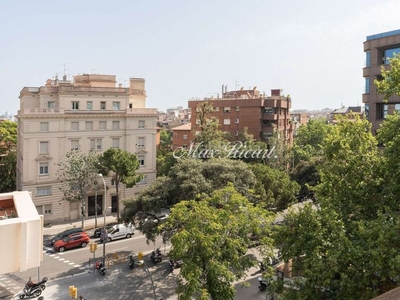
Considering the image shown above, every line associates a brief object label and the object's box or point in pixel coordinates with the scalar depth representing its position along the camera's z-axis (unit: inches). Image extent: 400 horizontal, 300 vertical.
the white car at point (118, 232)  1479.8
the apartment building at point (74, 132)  1660.9
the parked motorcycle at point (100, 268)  1127.6
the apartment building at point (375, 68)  1461.6
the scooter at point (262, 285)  1010.2
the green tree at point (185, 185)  1146.7
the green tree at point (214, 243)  666.8
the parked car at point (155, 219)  1145.4
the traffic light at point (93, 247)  1163.9
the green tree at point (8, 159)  1847.9
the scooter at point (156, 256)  1221.1
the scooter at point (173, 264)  1155.3
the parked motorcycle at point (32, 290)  960.3
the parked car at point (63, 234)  1402.7
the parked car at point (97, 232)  1526.8
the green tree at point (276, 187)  1322.5
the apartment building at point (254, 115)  2586.1
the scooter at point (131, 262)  1178.6
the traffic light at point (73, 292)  936.3
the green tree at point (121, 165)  1603.1
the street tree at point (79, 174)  1601.9
